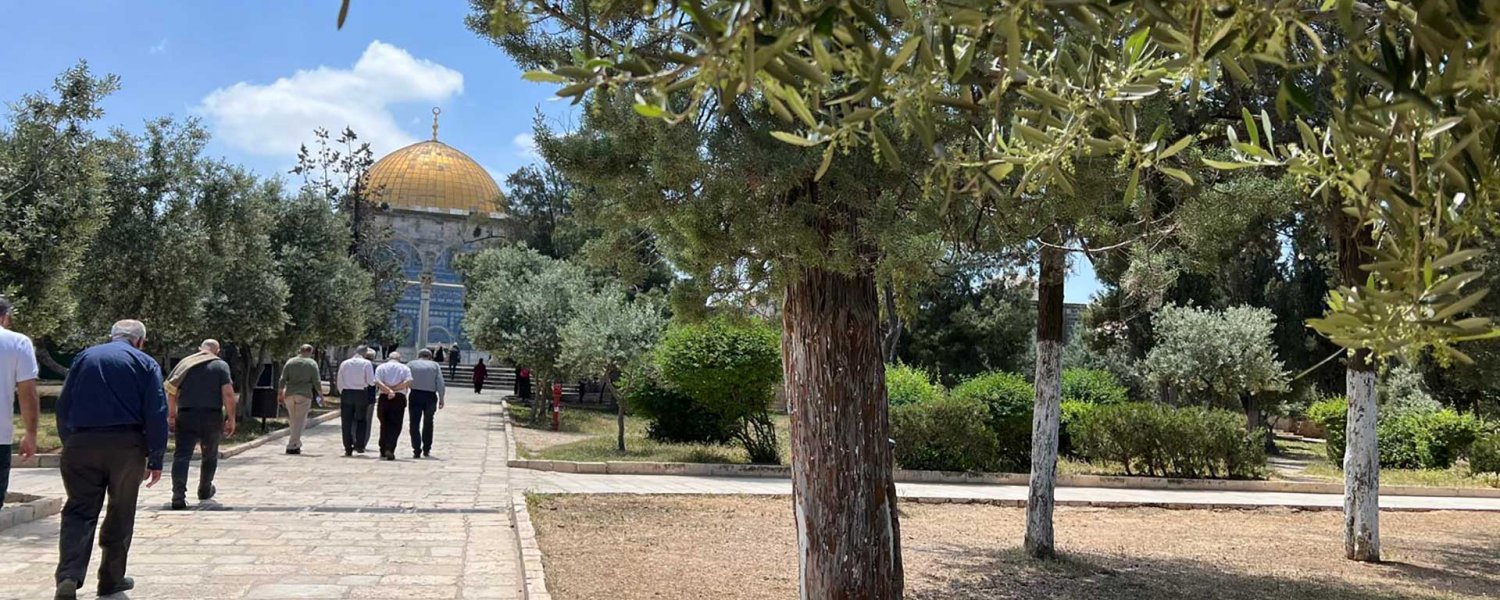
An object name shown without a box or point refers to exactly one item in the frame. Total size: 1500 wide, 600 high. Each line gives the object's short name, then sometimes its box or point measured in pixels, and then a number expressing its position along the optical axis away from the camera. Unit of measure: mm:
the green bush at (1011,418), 16266
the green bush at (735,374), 15969
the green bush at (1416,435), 19859
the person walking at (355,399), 14703
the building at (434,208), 72875
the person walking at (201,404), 9453
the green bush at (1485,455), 18547
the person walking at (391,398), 14742
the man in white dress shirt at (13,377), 6258
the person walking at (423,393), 15281
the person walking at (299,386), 14648
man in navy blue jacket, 5836
